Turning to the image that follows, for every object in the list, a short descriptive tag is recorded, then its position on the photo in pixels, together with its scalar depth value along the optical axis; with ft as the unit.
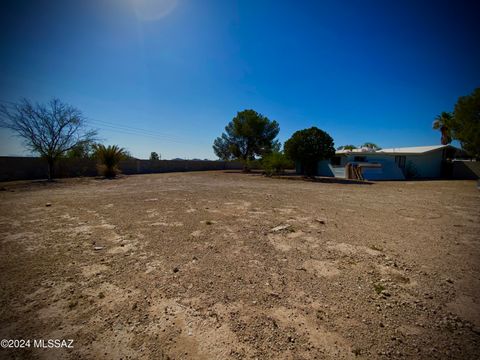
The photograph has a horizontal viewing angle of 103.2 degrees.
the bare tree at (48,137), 45.52
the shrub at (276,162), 60.29
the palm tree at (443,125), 72.68
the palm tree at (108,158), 53.16
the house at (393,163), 57.62
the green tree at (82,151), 54.55
